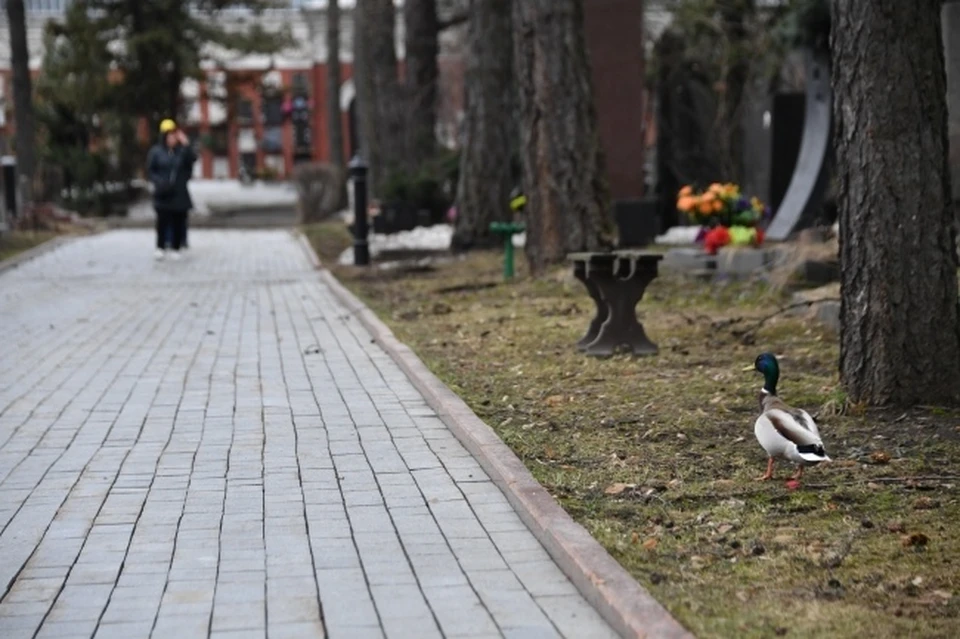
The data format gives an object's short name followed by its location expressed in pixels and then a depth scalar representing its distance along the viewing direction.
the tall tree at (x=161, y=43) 45.78
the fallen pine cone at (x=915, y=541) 5.95
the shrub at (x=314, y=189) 35.69
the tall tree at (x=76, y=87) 45.06
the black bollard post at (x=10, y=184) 30.23
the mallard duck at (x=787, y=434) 6.54
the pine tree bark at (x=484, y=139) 23.03
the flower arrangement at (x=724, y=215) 16.27
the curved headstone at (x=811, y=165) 19.06
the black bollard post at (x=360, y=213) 21.25
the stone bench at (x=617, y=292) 11.37
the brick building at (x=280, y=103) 55.94
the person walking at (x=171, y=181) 23.22
